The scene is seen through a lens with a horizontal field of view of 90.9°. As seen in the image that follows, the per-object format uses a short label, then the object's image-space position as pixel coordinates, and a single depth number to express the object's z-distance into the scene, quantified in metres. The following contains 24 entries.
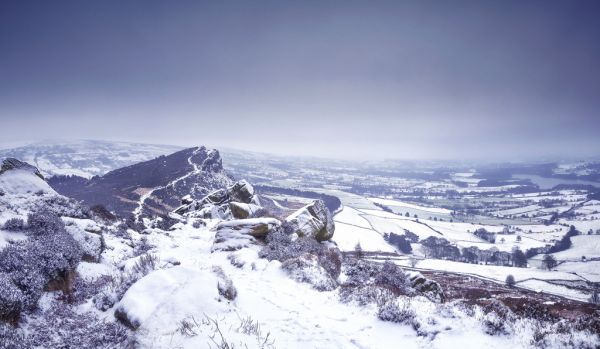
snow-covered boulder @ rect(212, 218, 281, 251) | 19.67
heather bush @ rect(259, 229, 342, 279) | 17.53
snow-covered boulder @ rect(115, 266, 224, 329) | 8.47
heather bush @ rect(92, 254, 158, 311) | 10.07
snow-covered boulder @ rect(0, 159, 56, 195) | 22.72
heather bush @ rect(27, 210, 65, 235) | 14.73
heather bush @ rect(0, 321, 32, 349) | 6.47
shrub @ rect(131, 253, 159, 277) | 12.49
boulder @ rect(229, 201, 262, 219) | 29.23
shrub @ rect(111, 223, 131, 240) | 22.98
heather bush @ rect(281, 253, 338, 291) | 13.81
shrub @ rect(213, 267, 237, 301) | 10.20
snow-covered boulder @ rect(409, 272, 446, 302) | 16.36
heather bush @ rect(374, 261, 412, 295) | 15.38
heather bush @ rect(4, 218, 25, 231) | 14.09
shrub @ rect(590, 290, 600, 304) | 46.87
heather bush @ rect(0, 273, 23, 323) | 7.53
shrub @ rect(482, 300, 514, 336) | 8.73
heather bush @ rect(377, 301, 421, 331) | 9.54
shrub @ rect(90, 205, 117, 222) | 28.96
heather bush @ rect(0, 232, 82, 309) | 8.93
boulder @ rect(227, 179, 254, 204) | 37.03
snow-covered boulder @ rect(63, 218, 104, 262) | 15.18
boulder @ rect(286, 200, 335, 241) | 25.11
